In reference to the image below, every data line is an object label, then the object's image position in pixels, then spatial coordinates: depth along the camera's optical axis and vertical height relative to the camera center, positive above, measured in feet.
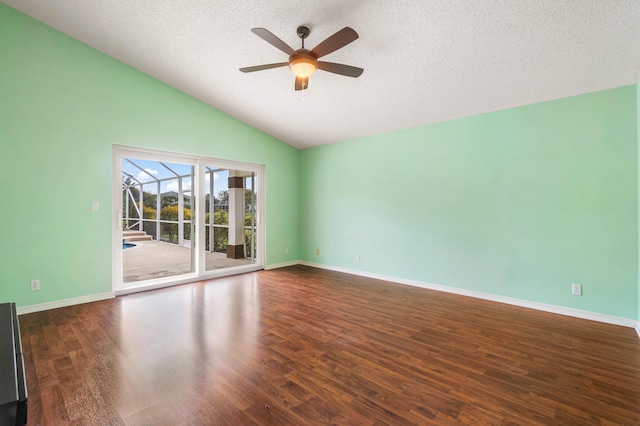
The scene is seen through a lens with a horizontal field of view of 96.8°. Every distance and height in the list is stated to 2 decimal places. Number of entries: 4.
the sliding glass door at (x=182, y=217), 14.37 -0.30
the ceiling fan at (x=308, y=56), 7.65 +4.69
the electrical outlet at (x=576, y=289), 10.94 -3.05
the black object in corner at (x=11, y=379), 2.61 -1.77
